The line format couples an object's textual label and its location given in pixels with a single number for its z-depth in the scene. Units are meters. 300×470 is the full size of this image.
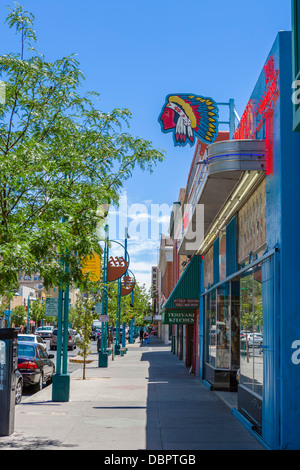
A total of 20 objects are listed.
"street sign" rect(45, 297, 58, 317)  18.92
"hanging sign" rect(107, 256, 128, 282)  31.09
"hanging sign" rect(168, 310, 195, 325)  23.23
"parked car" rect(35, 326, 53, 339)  65.12
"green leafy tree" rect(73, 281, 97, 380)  21.80
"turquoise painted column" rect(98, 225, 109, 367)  27.67
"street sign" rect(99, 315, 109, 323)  28.18
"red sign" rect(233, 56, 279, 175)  9.02
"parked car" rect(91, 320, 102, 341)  67.21
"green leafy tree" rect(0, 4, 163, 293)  8.49
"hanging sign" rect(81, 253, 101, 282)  19.39
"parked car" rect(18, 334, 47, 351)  27.52
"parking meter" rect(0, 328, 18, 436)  9.61
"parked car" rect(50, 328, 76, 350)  42.75
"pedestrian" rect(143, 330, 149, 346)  56.06
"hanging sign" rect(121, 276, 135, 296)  43.91
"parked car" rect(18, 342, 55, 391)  17.17
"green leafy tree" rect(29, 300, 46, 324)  93.62
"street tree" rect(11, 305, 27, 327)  80.62
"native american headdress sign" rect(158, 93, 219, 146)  11.60
